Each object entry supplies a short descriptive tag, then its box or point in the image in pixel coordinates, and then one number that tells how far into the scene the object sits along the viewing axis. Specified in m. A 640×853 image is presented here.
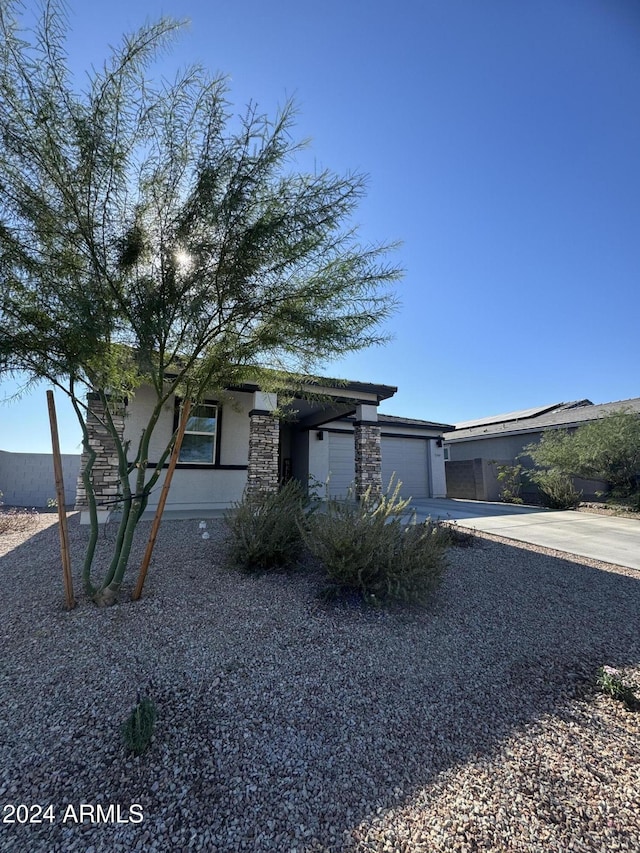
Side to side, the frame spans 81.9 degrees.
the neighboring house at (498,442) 14.72
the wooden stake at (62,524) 3.44
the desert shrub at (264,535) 4.48
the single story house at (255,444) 7.66
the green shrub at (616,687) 2.51
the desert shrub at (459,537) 6.17
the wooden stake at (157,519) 3.65
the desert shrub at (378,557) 3.78
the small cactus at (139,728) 1.93
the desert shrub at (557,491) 11.93
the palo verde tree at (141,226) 2.97
